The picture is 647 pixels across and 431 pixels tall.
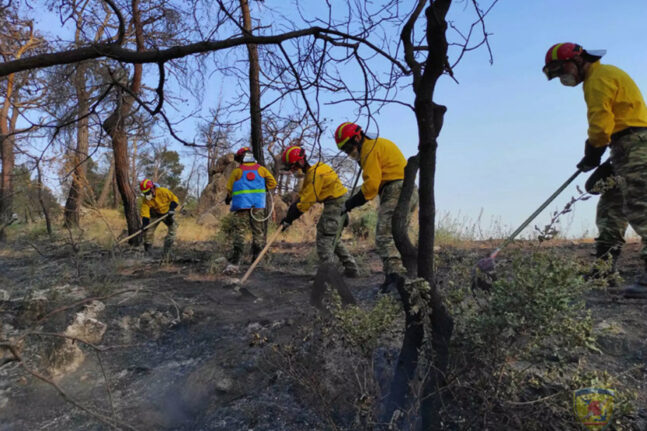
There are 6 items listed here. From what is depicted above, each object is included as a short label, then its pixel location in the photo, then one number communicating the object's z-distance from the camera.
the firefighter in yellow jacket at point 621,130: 3.44
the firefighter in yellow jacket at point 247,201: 6.91
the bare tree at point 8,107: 8.99
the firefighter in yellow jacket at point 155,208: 8.01
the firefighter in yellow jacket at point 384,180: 4.50
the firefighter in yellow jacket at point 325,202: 5.43
